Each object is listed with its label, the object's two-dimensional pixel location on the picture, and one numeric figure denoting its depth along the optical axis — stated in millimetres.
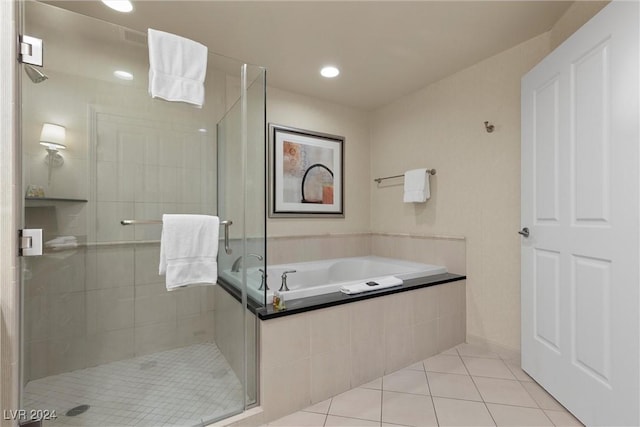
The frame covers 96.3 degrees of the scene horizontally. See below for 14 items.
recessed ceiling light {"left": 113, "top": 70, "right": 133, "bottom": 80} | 1440
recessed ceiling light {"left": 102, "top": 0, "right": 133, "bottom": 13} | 1655
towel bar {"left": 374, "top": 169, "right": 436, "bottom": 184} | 2721
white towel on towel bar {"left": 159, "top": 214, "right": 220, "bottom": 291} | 1400
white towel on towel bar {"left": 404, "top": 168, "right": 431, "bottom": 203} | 2701
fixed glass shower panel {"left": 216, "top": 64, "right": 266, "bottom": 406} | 1609
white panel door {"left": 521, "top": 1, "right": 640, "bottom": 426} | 1218
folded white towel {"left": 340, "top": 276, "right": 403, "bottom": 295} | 1866
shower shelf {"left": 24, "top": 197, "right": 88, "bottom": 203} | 1206
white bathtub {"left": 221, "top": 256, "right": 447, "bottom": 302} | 2439
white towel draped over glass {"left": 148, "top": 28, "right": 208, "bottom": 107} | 1341
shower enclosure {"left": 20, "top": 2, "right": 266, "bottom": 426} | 1284
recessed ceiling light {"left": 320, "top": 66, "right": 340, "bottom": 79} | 2453
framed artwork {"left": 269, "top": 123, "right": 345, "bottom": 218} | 2768
